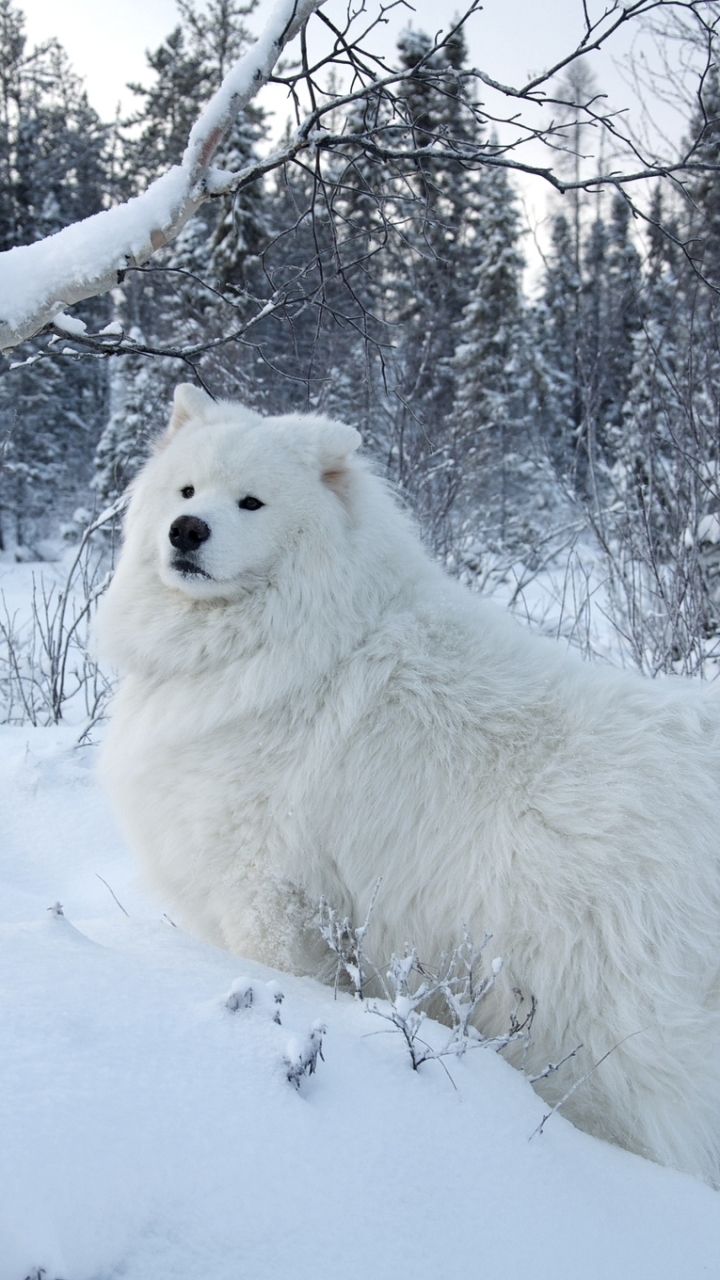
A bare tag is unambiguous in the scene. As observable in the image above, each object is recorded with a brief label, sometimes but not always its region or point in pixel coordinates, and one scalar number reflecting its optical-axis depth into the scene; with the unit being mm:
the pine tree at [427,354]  7520
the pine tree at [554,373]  24641
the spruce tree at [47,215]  24641
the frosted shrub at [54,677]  5738
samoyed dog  2225
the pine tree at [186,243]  12328
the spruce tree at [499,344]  21500
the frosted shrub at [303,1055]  1557
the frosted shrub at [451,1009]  1768
